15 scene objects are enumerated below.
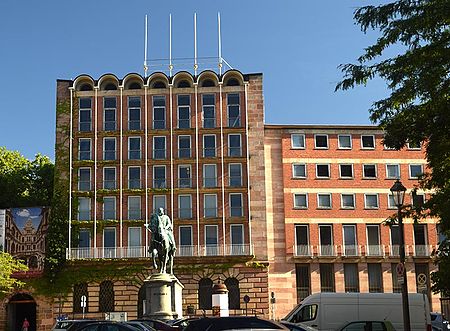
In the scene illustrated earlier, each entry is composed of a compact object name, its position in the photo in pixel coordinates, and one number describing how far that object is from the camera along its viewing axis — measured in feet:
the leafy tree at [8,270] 184.85
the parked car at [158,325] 91.84
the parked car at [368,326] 90.94
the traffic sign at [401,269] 73.47
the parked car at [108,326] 72.84
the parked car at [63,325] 113.78
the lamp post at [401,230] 71.82
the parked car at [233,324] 55.16
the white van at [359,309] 105.91
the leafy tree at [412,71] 52.44
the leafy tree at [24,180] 226.58
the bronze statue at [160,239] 120.67
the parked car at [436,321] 119.57
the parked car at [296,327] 73.04
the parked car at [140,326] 79.00
